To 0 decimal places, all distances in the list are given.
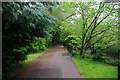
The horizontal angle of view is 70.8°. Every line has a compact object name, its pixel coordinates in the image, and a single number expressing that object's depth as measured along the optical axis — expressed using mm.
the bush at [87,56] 6325
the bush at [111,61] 5623
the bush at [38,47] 8378
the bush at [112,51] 6227
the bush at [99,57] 5809
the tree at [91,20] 5380
